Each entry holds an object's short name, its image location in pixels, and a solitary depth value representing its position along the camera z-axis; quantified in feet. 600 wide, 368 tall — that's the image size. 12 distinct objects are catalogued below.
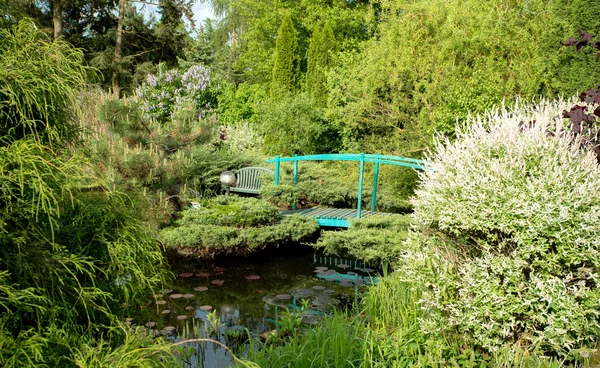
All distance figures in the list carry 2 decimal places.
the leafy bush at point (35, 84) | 5.57
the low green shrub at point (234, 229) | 21.50
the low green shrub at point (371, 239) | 19.92
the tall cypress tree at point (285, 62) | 51.21
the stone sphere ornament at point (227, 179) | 28.25
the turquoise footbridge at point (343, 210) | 25.71
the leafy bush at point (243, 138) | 45.19
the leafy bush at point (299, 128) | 40.01
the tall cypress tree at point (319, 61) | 46.01
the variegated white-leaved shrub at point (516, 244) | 9.11
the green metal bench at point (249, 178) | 32.27
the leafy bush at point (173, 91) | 52.07
